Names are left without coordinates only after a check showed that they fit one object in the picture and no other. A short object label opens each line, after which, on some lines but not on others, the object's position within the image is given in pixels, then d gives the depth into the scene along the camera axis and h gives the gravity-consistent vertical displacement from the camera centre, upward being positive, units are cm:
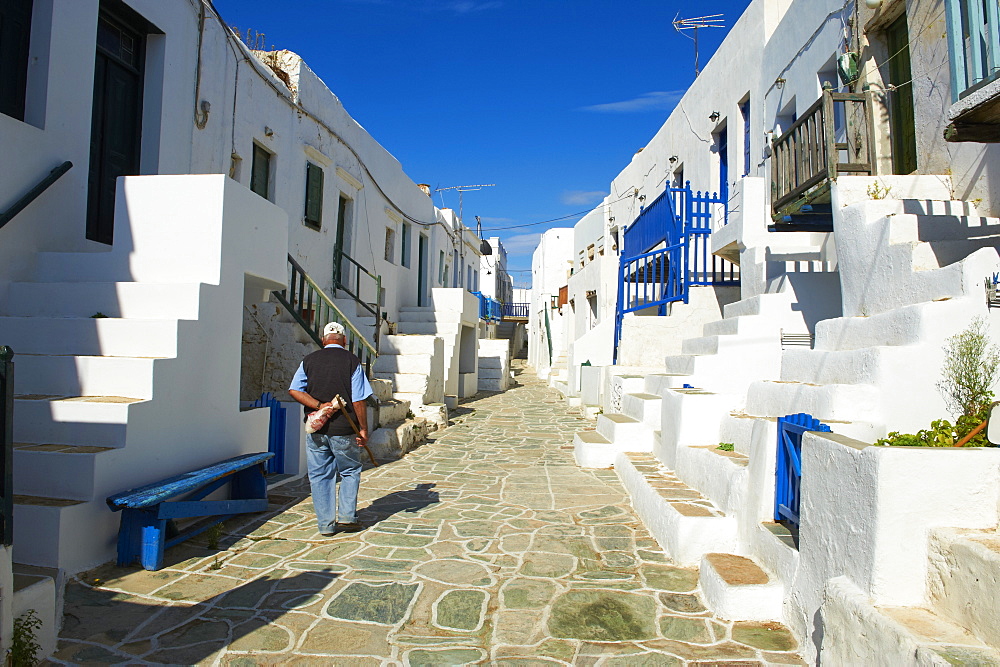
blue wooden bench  375 -101
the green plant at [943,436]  271 -29
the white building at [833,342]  245 +28
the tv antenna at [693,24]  1398 +790
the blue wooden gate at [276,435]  635 -82
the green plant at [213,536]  418 -126
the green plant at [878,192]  583 +172
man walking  460 -59
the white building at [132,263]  395 +78
